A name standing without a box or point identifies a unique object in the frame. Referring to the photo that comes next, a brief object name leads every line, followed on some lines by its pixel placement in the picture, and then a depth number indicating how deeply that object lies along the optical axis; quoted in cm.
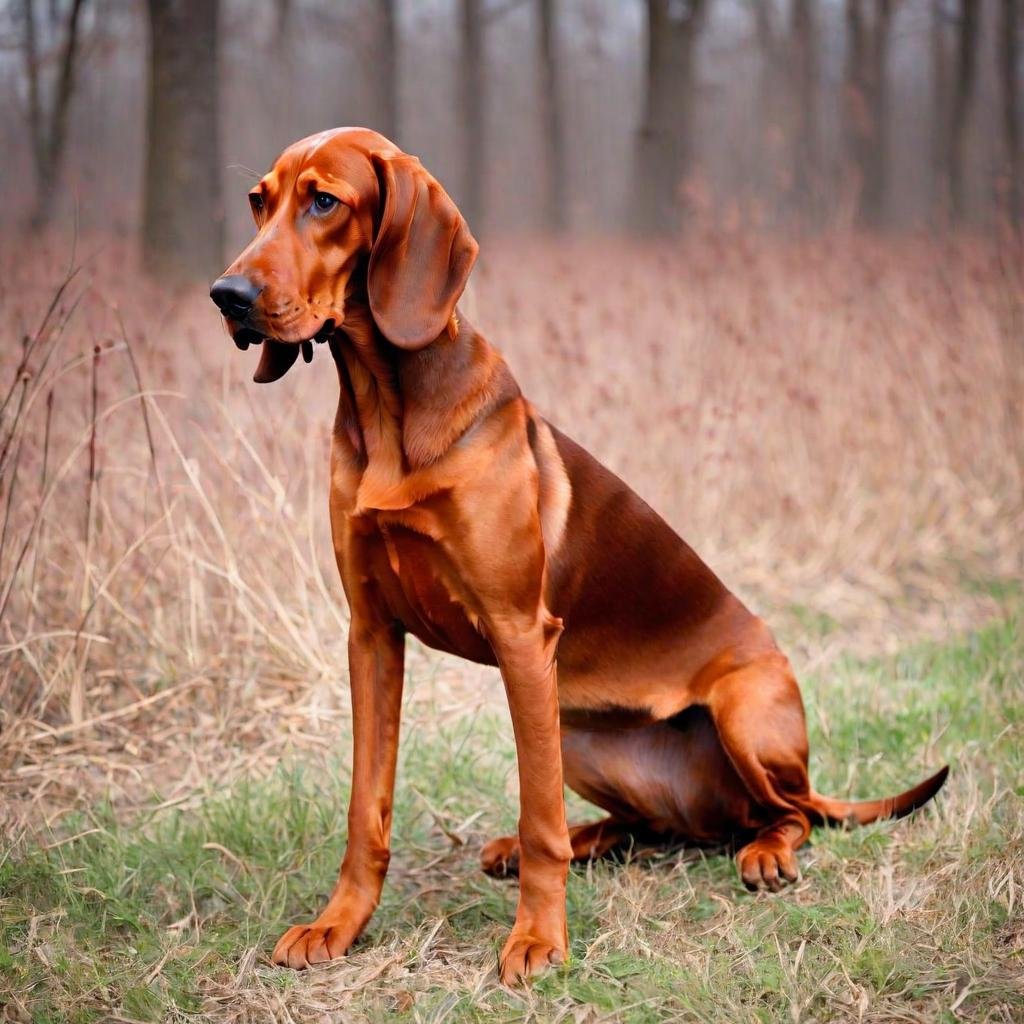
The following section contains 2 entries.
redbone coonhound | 236
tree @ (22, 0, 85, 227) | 892
